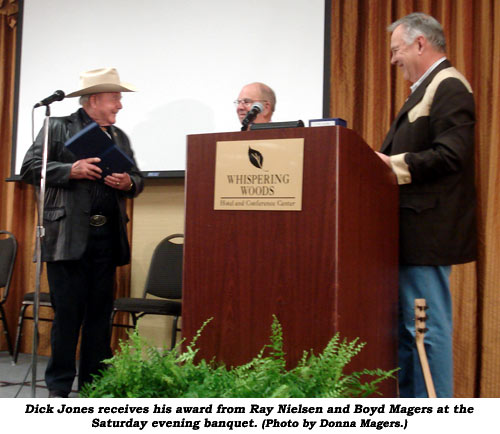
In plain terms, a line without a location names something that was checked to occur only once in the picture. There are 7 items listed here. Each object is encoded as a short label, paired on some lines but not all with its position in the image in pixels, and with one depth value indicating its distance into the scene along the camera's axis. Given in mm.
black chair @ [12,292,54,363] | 3928
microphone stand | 2694
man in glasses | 3037
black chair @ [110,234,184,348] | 3867
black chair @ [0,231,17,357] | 4316
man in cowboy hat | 2855
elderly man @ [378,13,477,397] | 1961
